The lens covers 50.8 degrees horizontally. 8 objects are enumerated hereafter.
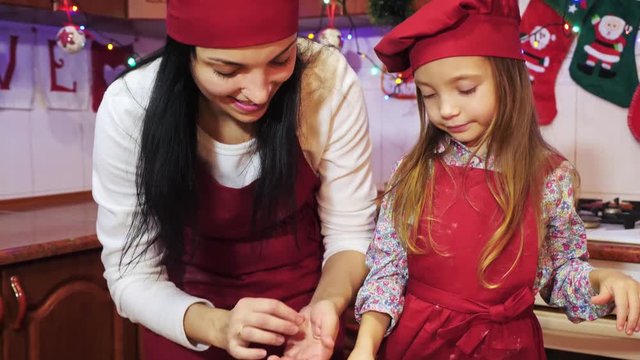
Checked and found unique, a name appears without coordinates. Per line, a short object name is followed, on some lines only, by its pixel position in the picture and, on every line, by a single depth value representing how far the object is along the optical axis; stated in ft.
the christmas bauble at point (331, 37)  6.38
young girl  3.26
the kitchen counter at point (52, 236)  4.94
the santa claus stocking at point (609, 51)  6.16
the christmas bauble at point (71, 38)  6.26
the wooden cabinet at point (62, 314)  5.04
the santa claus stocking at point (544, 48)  6.48
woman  2.97
